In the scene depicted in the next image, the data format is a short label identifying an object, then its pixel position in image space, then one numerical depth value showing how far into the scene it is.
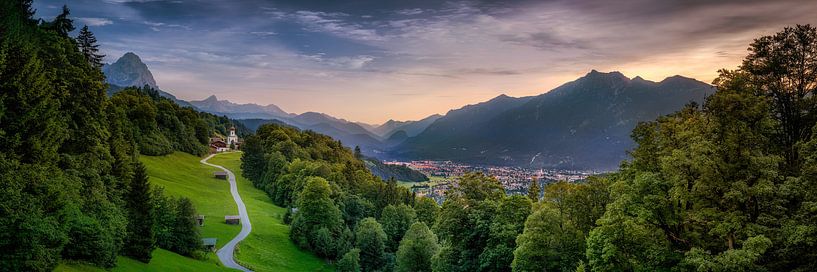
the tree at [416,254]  57.31
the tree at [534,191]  47.56
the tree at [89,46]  52.53
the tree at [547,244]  30.84
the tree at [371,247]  66.88
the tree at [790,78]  22.31
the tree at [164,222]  45.78
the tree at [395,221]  81.12
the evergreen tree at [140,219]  36.56
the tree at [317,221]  66.50
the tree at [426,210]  90.88
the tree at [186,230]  46.53
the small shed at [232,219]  66.88
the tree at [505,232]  36.69
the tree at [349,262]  55.62
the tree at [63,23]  38.78
